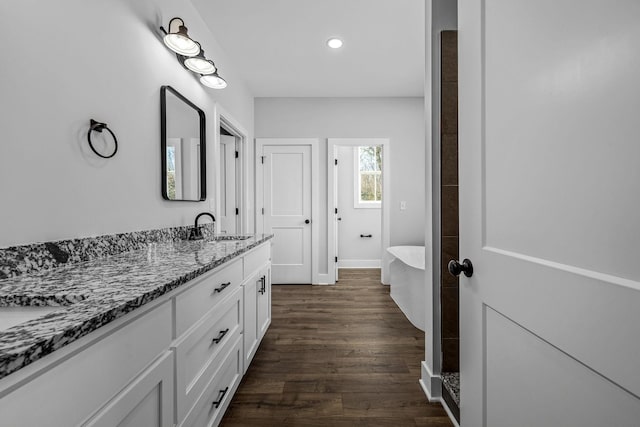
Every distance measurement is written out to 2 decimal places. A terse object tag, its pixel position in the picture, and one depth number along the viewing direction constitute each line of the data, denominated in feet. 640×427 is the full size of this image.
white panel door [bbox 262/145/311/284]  13.91
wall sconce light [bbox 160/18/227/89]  6.00
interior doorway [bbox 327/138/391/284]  17.98
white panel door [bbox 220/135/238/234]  11.75
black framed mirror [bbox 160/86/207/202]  6.11
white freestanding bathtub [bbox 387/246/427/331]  8.87
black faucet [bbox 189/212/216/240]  6.90
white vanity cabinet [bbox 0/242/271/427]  1.60
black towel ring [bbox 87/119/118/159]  4.16
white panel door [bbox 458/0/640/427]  1.69
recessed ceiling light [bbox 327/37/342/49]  9.16
